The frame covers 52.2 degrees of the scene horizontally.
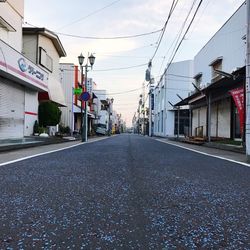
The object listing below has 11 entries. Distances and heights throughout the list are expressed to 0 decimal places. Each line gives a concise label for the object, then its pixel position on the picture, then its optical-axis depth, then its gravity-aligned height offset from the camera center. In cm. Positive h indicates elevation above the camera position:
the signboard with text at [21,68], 1087 +285
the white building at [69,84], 2876 +498
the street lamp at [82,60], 1823 +465
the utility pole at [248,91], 713 +105
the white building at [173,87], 3761 +622
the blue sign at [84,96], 1718 +203
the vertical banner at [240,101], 1056 +117
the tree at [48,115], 1715 +70
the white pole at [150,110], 4971 +353
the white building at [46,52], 1770 +534
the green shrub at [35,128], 1628 -21
